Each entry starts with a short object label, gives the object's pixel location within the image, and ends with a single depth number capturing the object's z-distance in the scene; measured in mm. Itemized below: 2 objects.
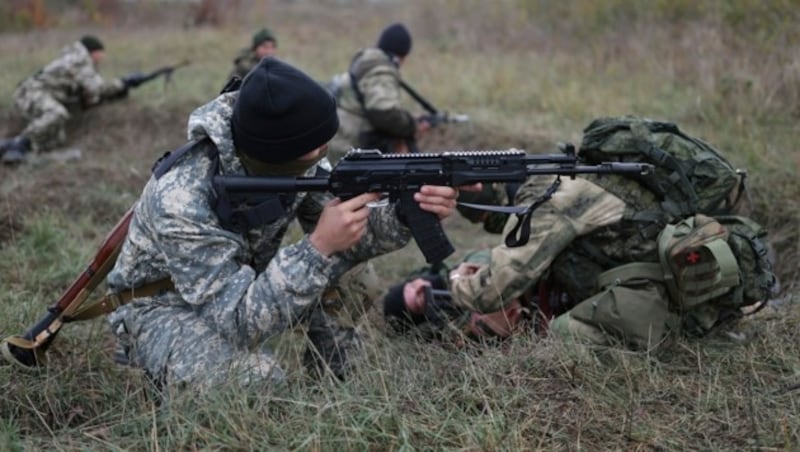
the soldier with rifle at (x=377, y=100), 7043
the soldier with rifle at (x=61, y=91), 9289
